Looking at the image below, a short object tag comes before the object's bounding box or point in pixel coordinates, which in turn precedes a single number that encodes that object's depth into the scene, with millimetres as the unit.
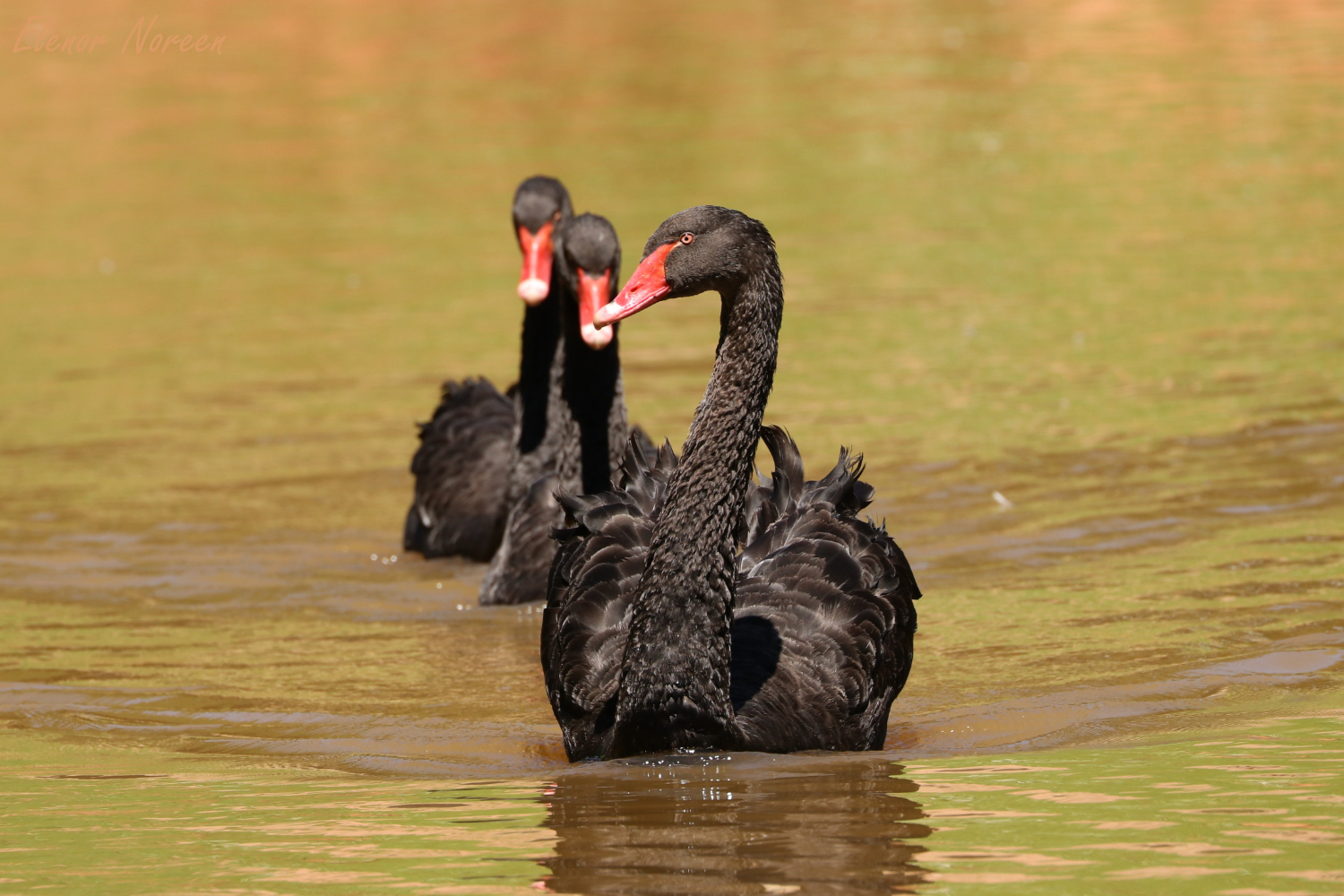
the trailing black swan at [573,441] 17094
